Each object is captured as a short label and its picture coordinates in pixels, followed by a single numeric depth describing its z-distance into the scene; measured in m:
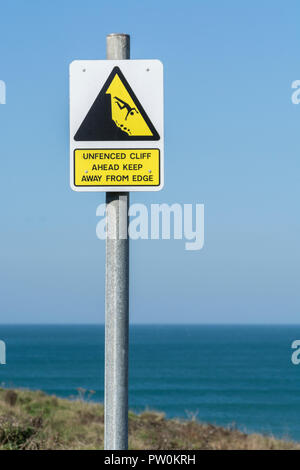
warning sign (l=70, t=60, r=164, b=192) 7.96
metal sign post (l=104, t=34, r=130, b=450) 7.68
